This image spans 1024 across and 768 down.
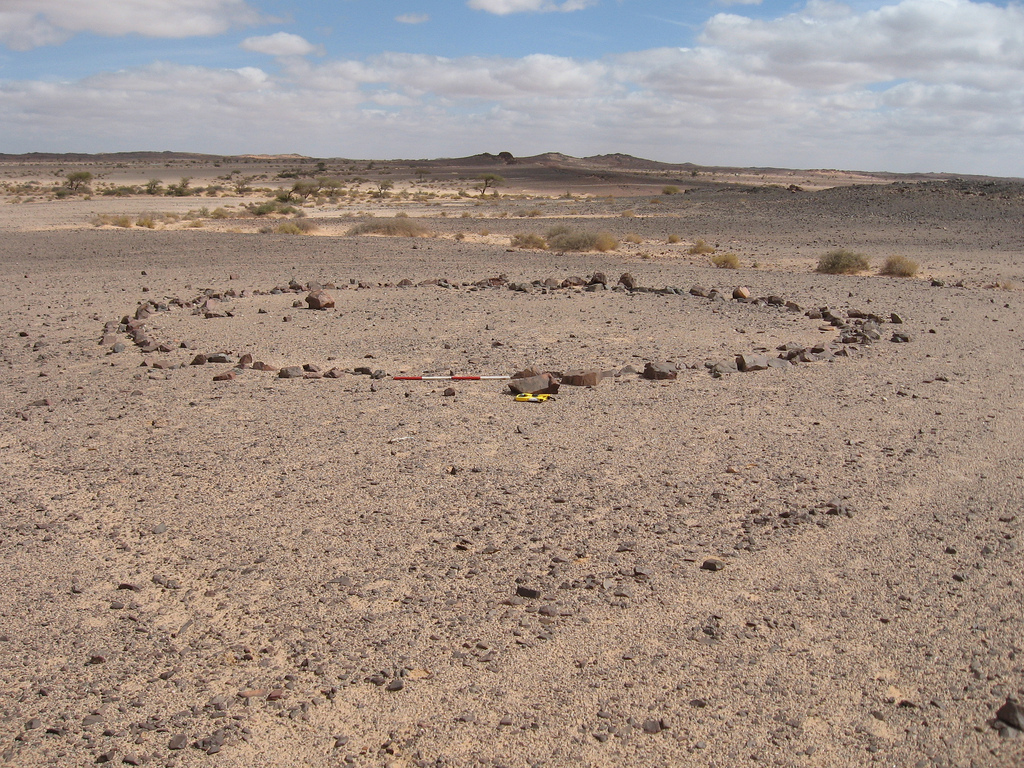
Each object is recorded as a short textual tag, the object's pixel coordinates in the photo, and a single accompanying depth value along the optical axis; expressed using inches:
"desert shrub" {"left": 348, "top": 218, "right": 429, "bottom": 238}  1314.0
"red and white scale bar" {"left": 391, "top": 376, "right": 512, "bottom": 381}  437.4
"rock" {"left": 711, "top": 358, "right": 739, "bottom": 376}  455.5
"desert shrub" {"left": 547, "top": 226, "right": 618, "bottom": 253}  1153.4
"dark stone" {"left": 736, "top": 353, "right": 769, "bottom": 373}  465.1
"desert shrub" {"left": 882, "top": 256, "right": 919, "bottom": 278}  948.6
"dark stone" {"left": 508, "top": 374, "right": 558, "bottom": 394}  412.5
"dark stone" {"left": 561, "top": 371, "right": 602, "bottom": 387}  427.5
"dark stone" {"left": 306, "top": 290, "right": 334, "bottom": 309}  659.4
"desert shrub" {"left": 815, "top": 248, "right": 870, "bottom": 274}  976.3
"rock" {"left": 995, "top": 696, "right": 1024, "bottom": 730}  164.7
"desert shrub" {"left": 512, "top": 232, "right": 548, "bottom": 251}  1203.9
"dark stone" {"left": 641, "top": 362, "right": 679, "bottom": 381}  442.6
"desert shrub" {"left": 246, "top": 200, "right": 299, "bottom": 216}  1721.2
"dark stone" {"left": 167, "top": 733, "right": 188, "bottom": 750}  161.2
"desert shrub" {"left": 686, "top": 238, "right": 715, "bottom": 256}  1156.8
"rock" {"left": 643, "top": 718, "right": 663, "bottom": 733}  166.7
